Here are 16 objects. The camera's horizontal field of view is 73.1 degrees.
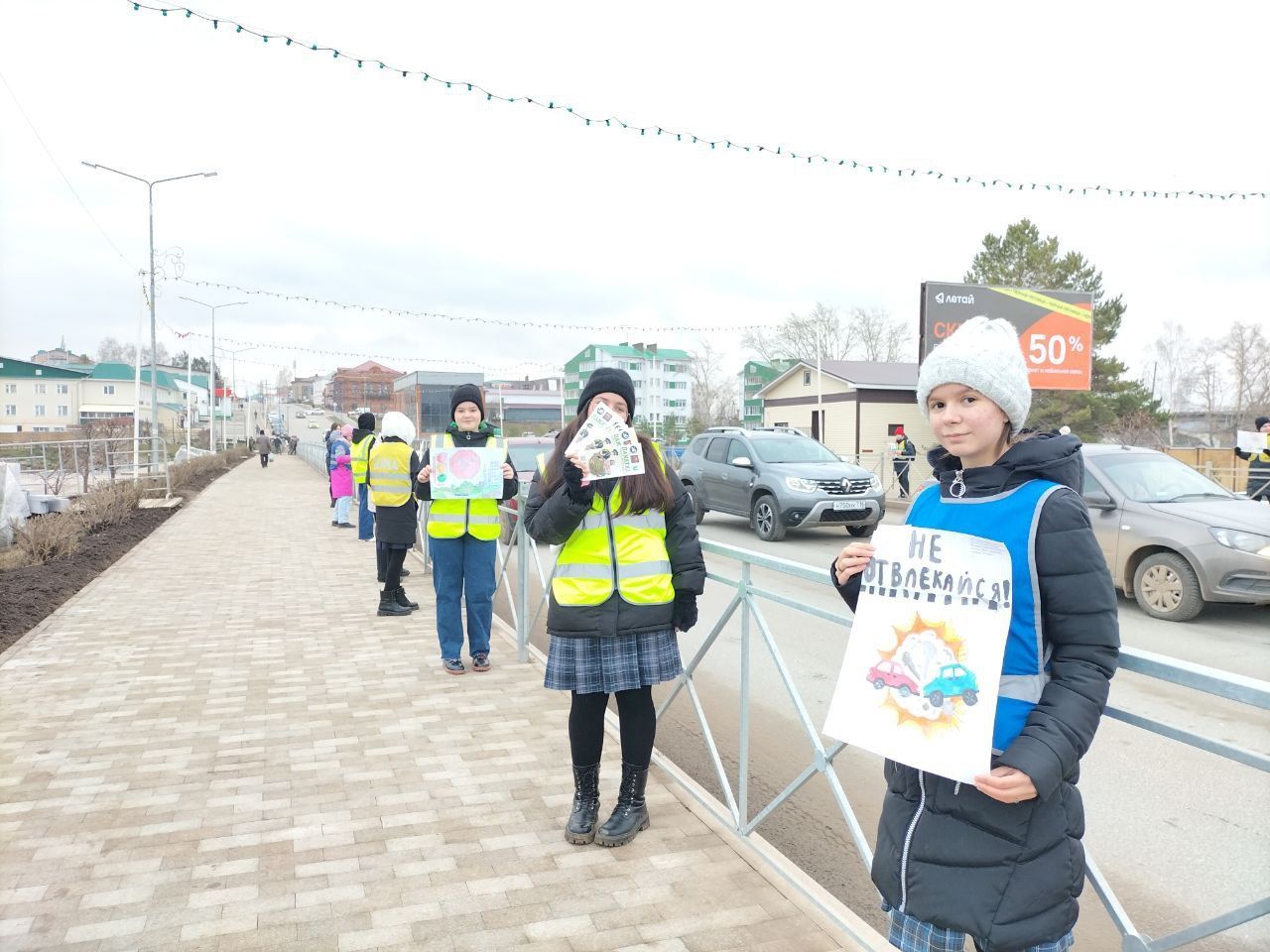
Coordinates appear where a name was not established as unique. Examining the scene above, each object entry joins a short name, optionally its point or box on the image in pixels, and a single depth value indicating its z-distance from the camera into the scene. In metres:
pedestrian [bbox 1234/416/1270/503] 11.42
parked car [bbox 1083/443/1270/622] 6.92
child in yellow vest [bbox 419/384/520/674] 5.20
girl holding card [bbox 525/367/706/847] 3.02
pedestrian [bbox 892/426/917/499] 21.42
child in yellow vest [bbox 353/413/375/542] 10.46
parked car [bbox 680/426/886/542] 12.10
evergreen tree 34.34
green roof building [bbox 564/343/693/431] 73.33
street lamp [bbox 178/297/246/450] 37.90
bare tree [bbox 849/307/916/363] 63.28
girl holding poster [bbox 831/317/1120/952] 1.49
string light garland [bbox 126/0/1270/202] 7.18
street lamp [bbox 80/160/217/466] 20.31
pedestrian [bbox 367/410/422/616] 6.96
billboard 19.70
